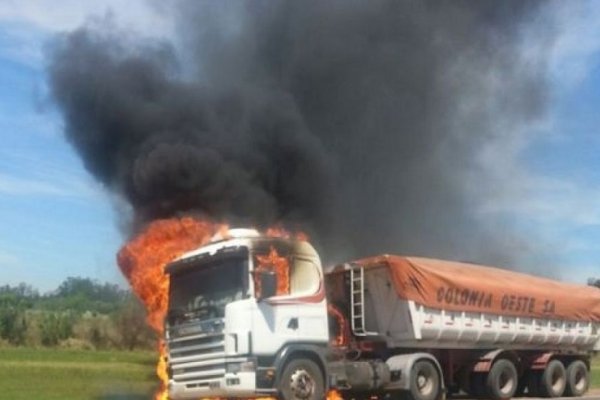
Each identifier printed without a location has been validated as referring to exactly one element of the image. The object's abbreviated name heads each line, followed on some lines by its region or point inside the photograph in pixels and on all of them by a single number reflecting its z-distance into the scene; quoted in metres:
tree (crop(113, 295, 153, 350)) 29.95
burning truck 16.45
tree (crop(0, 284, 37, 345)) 51.03
